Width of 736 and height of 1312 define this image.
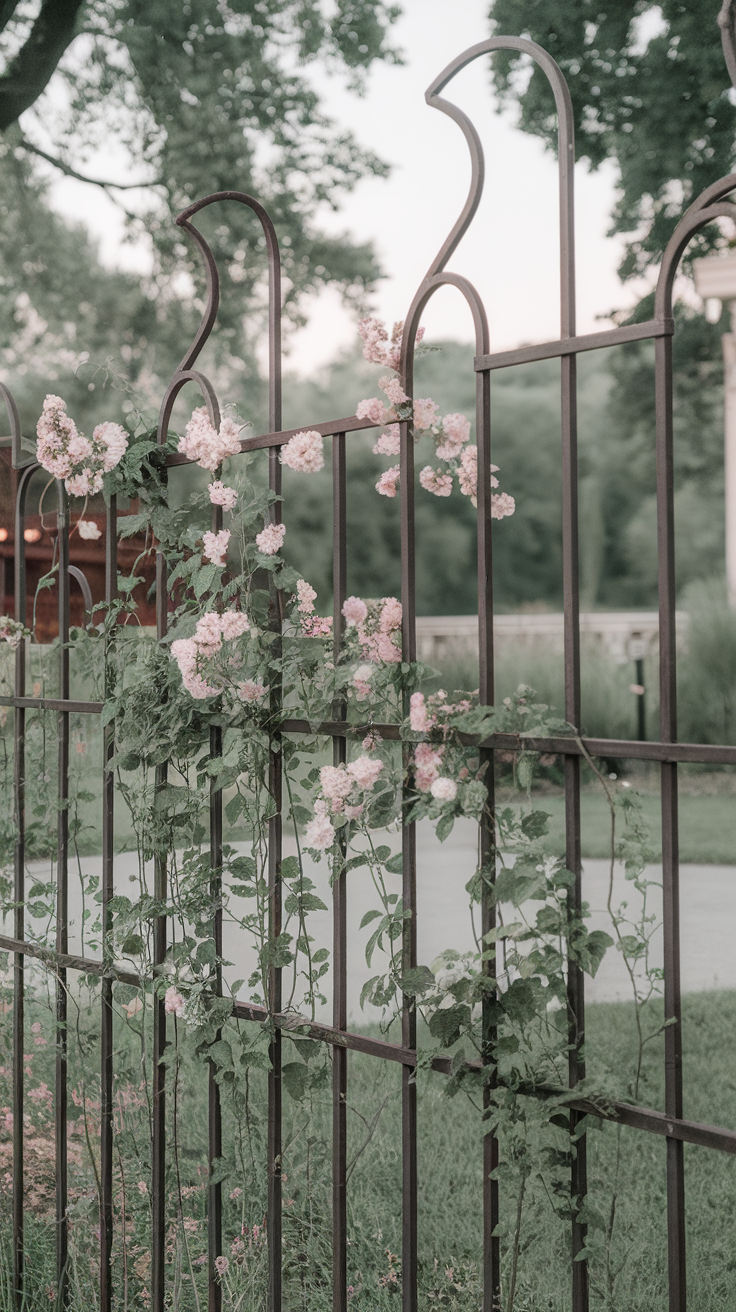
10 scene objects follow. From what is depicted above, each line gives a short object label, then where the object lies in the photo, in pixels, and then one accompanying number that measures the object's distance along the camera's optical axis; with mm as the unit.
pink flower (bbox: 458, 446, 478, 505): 1380
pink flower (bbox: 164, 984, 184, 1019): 1611
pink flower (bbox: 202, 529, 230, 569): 1563
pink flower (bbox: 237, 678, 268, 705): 1505
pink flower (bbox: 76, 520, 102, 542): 1933
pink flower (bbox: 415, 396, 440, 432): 1372
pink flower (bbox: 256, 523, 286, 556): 1528
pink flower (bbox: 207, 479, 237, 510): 1562
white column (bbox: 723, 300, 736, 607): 8227
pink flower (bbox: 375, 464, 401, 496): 1463
